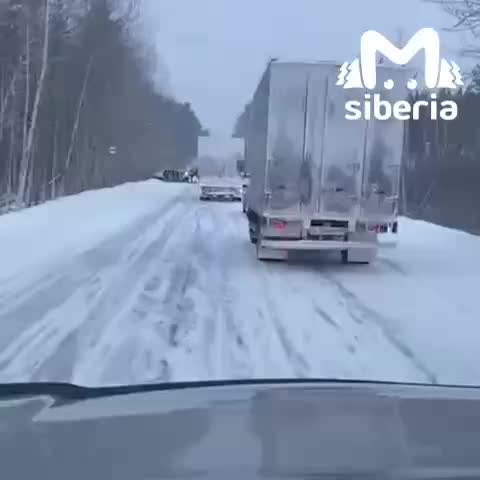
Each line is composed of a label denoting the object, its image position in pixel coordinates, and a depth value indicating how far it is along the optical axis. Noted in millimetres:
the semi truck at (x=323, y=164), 18078
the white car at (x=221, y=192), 56156
